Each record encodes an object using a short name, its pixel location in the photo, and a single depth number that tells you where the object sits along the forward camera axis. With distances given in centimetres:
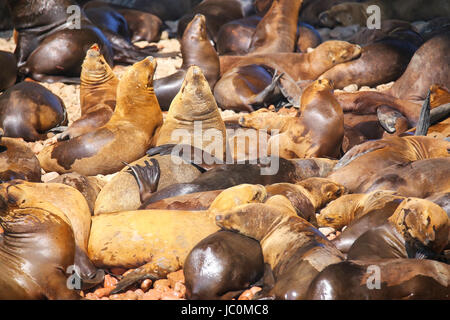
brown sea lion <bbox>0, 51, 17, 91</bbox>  845
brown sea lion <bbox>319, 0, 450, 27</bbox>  1088
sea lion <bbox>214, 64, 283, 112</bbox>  786
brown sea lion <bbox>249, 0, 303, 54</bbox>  965
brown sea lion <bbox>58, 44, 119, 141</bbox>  727
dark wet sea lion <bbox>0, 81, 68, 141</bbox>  719
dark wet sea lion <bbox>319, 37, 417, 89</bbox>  834
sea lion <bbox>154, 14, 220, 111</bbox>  834
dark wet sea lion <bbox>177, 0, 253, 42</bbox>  1070
